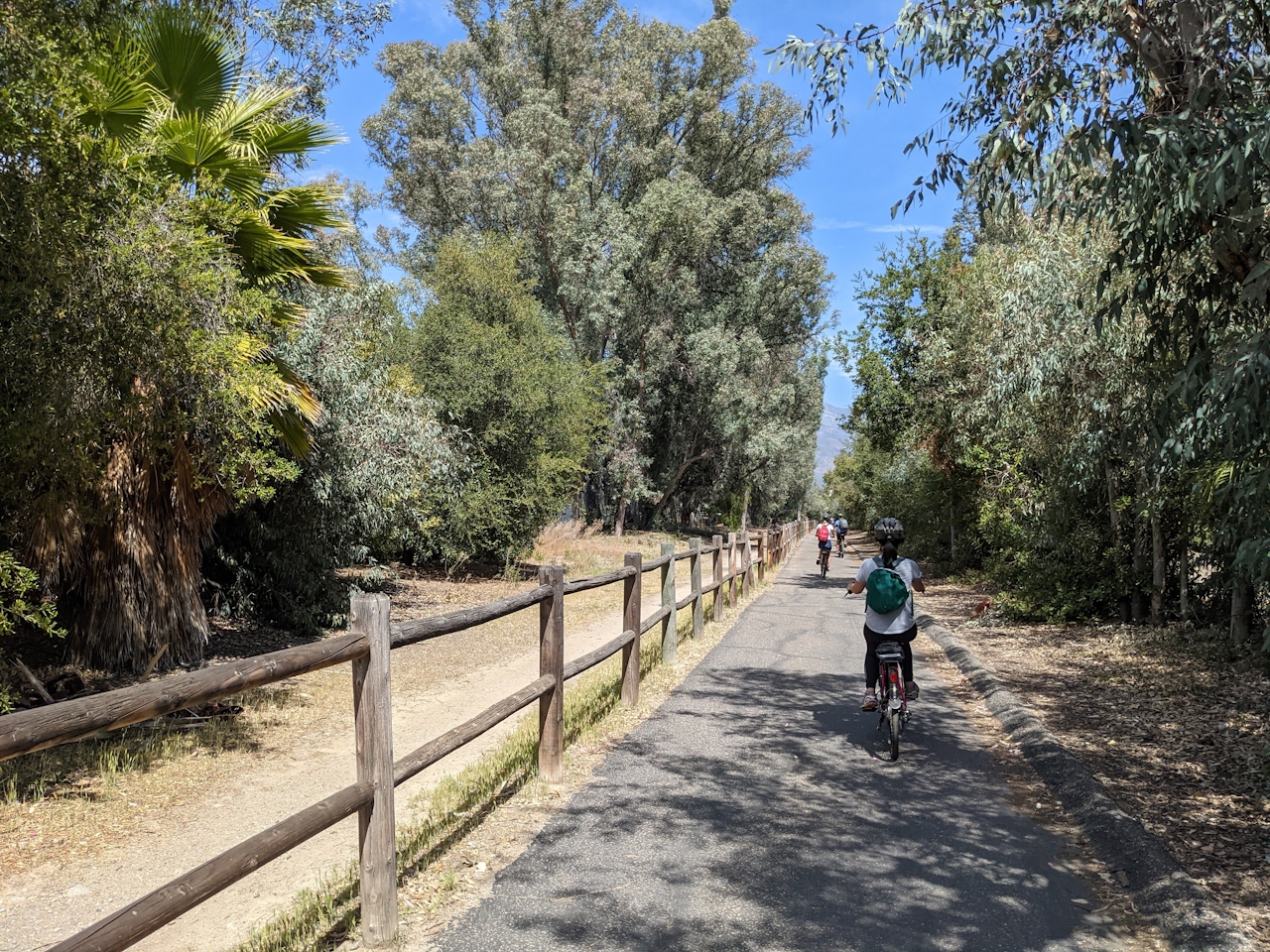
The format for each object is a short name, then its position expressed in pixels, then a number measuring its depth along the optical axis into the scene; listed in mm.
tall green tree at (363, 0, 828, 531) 30328
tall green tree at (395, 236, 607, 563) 18094
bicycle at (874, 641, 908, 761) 6461
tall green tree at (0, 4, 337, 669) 5383
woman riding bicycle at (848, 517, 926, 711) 6992
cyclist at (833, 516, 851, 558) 33941
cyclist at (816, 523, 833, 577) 25750
